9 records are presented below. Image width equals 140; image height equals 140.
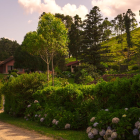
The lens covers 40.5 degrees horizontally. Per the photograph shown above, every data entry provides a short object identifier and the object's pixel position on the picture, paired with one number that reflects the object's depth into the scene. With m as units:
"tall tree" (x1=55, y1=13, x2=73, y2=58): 75.44
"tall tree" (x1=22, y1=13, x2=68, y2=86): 26.22
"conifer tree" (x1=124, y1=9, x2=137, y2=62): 68.81
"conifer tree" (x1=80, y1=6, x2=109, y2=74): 42.38
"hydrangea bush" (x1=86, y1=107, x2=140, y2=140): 6.65
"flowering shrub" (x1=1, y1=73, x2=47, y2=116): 14.37
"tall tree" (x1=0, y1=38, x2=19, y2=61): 75.85
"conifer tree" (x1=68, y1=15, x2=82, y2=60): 61.19
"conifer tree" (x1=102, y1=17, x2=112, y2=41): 96.81
